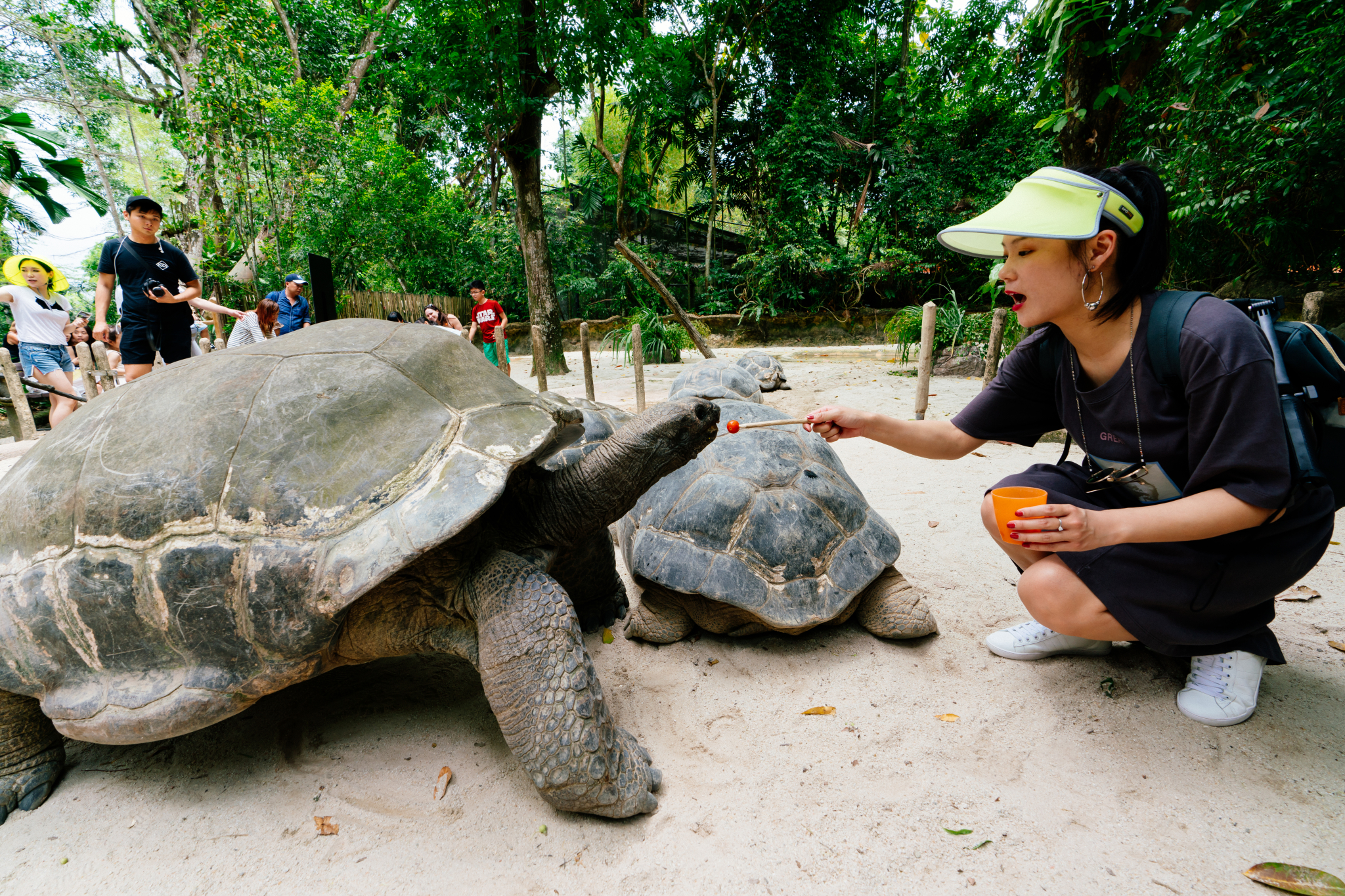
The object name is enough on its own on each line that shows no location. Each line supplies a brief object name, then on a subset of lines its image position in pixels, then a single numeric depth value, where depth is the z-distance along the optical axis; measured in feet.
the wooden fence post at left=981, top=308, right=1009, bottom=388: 19.19
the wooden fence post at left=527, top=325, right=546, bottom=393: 28.50
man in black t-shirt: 13.16
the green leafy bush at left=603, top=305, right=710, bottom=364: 37.70
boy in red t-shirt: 28.02
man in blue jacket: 20.51
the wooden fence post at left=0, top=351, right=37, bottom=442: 23.82
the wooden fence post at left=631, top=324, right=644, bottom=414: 21.93
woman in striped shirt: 19.30
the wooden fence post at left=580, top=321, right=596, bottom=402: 25.23
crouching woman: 4.46
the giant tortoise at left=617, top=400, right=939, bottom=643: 6.93
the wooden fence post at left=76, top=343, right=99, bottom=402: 26.84
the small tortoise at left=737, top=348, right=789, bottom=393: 27.35
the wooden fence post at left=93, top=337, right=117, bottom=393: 27.71
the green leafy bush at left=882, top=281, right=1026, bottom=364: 28.78
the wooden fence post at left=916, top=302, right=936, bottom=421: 18.60
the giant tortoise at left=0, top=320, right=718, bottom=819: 4.87
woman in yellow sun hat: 19.57
